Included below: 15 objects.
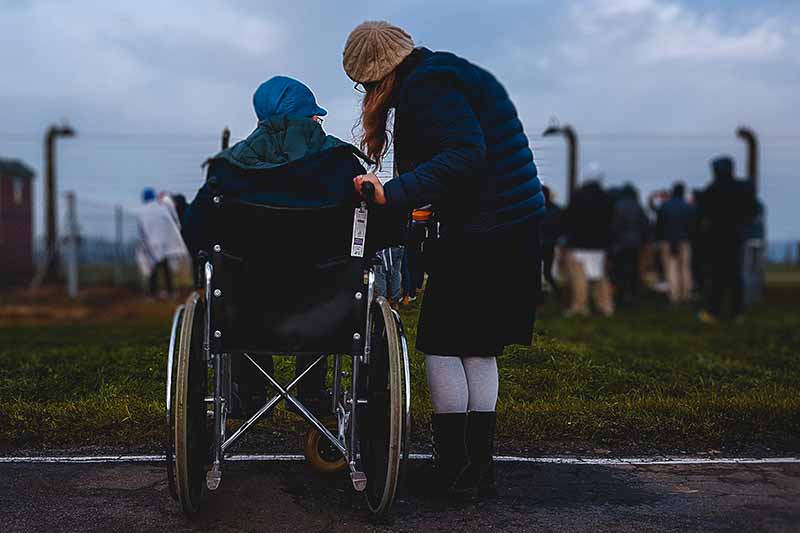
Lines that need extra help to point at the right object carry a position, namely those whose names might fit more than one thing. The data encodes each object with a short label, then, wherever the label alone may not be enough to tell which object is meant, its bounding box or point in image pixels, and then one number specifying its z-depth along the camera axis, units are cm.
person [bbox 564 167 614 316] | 1356
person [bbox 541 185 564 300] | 761
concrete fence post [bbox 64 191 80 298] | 1723
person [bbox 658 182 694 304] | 1551
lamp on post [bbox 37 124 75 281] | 1985
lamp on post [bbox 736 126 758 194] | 1975
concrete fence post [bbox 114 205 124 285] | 1972
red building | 2857
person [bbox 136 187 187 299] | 1555
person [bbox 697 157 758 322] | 1229
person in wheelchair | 360
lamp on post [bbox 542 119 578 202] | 2114
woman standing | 375
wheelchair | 353
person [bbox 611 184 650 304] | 1490
